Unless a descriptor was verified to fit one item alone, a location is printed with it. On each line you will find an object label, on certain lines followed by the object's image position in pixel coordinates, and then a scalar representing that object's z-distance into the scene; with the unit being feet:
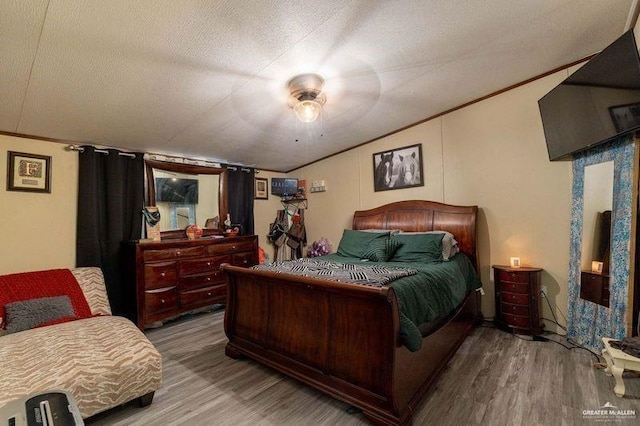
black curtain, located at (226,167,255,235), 14.47
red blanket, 7.74
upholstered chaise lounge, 5.11
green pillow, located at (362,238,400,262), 10.01
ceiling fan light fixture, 7.74
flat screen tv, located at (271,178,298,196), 16.03
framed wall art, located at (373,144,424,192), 12.24
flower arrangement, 14.79
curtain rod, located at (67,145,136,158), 9.93
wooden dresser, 10.18
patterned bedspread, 6.15
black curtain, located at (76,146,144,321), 10.05
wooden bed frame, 5.18
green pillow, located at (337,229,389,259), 10.97
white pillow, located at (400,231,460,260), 9.46
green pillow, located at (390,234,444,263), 9.39
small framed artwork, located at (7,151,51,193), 8.87
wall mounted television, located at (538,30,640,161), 5.95
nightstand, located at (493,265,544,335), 9.00
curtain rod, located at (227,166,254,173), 14.44
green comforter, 5.22
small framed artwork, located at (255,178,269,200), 15.86
